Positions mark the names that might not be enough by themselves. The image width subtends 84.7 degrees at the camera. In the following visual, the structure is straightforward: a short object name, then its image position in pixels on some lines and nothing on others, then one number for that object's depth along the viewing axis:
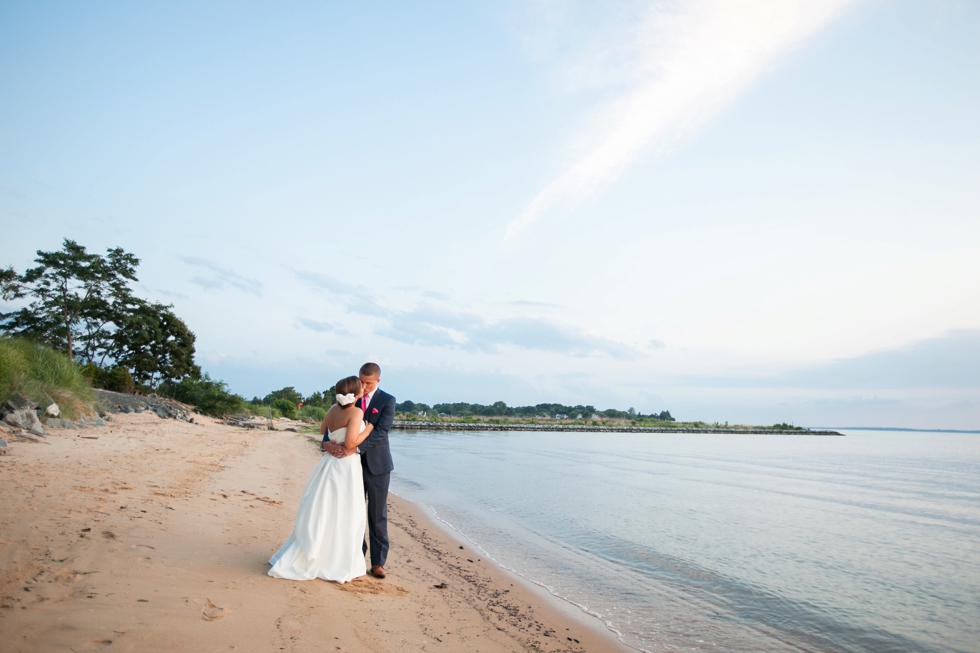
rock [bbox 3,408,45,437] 12.42
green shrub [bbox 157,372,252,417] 35.41
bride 5.57
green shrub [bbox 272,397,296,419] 55.25
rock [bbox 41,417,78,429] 14.24
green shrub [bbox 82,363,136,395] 30.45
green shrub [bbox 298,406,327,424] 57.57
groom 6.10
